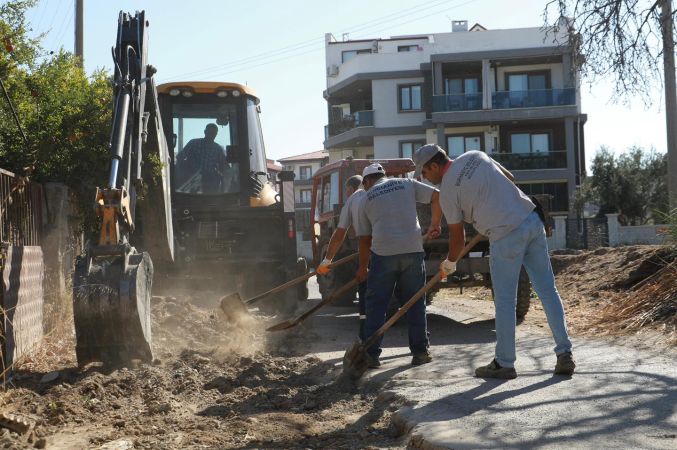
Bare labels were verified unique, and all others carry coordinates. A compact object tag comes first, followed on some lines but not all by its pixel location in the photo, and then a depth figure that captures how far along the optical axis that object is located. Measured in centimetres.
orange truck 1099
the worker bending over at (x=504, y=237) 668
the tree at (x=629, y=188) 4016
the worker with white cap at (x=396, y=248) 796
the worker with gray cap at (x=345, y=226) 855
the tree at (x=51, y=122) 1038
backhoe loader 1242
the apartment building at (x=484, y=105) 4112
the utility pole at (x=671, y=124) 1381
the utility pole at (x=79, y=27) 2084
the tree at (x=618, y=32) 1087
